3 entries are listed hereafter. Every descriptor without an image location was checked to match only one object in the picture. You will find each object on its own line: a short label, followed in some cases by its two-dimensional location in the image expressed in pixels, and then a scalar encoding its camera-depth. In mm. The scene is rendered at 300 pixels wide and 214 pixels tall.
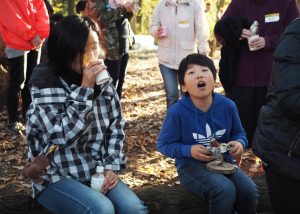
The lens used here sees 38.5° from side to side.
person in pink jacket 5430
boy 2869
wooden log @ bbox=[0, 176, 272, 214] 3076
